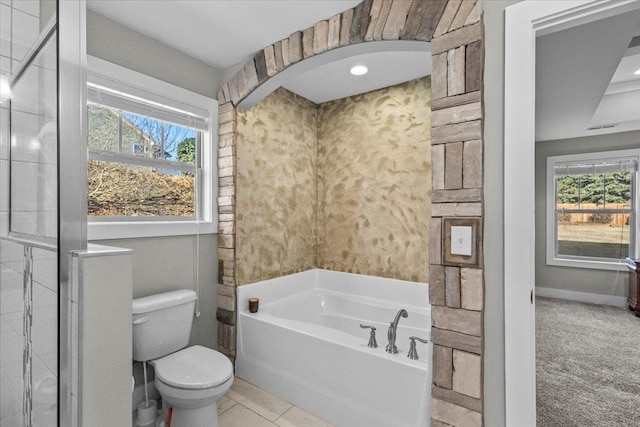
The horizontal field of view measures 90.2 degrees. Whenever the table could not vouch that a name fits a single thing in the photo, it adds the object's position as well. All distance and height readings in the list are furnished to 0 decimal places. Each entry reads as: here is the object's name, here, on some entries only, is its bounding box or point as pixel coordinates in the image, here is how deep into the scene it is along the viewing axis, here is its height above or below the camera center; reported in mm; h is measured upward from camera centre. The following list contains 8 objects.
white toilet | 1680 -889
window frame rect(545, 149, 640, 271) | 4301 -77
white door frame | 1269 +52
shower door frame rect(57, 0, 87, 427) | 920 +122
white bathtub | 1736 -925
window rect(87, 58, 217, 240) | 1985 +394
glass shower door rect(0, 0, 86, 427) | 930 +17
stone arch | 1359 +155
